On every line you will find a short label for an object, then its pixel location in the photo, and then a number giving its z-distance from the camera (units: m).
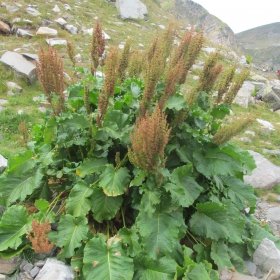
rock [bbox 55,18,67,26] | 12.88
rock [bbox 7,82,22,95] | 7.26
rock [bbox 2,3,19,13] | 12.26
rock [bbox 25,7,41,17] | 12.68
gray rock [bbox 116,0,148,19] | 18.17
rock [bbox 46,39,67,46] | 10.23
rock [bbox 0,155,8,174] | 3.64
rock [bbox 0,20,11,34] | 10.75
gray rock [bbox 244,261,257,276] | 3.16
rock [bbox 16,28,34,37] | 10.78
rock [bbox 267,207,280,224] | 4.40
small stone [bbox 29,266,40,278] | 2.56
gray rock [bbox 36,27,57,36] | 11.02
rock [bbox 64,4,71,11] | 15.17
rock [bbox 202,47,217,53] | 16.58
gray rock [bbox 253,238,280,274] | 3.11
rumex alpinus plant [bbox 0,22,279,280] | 2.49
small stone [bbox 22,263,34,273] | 2.60
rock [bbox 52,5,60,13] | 14.29
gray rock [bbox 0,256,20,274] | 2.58
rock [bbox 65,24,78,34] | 12.77
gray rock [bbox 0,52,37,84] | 7.61
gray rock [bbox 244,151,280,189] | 5.31
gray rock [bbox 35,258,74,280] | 2.41
